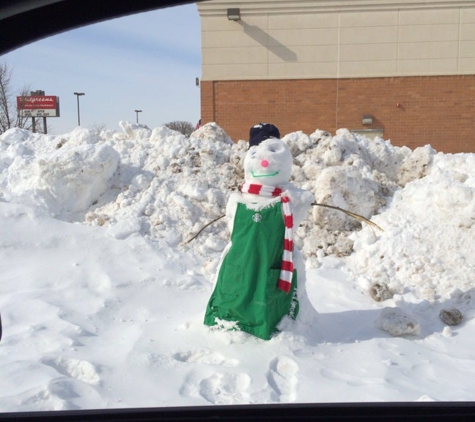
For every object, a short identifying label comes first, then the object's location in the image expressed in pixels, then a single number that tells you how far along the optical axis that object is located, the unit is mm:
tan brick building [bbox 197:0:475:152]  12234
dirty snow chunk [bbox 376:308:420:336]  3887
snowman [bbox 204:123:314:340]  3688
